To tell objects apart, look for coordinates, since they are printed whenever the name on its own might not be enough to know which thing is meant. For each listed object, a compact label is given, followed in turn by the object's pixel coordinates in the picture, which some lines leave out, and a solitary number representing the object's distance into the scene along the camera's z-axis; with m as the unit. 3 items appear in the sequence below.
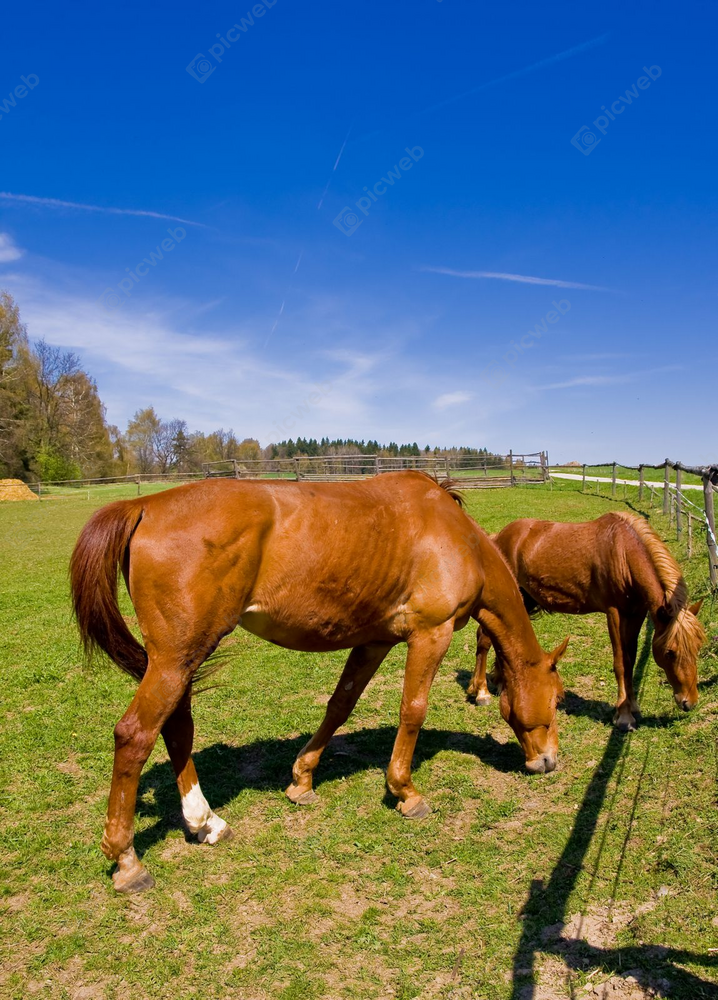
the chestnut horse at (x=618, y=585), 4.74
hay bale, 36.09
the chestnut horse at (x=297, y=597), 3.23
